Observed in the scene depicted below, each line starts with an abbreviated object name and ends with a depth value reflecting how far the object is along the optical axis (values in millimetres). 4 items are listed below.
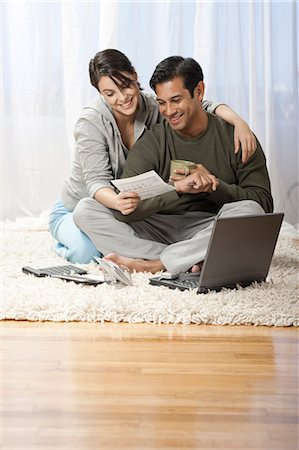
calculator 3115
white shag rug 2697
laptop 2938
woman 3361
